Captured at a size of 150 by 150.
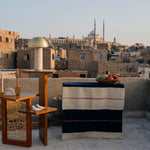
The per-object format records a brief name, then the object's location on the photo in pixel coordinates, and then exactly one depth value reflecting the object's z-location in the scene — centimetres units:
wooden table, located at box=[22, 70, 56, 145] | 542
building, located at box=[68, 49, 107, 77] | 2781
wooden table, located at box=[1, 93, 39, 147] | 532
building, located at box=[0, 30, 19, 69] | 3002
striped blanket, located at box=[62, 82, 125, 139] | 593
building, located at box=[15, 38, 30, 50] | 6684
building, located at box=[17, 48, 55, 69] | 2672
